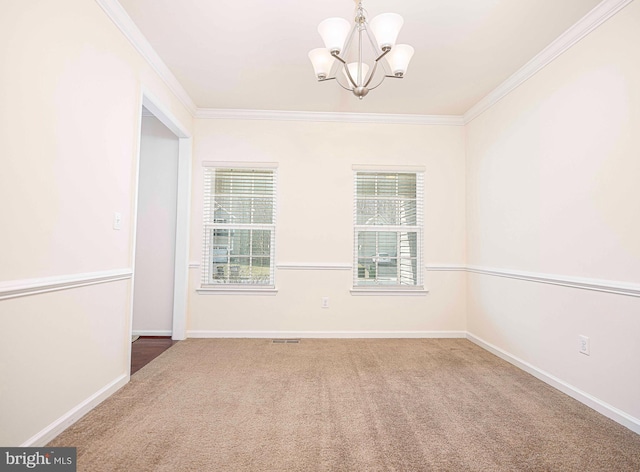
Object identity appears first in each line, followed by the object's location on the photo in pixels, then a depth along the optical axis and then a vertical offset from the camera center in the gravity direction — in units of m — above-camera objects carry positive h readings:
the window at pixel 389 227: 4.17 +0.27
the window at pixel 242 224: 4.11 +0.28
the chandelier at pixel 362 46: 1.90 +1.23
